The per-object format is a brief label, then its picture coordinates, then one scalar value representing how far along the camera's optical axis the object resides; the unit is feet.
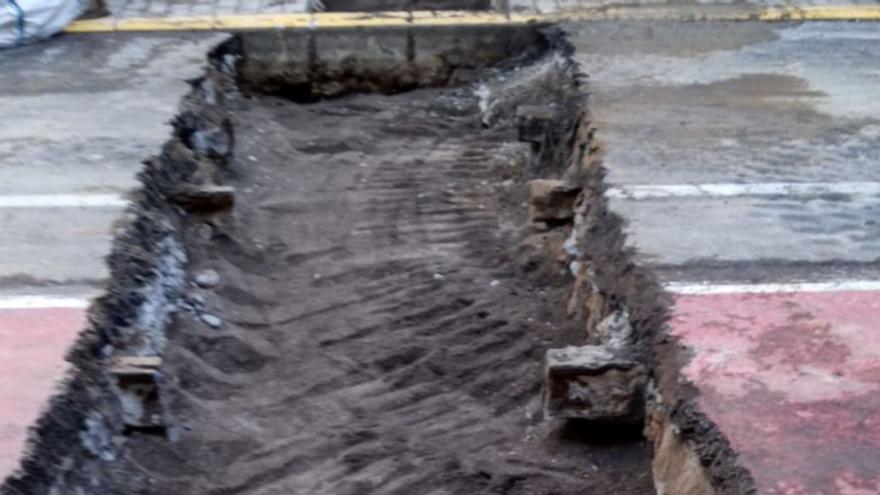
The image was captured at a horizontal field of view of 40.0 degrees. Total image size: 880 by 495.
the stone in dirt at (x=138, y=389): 15.26
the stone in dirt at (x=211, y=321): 18.98
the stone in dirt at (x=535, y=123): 24.77
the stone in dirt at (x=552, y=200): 21.26
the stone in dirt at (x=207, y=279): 19.99
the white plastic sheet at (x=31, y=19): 27.99
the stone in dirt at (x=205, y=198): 21.24
